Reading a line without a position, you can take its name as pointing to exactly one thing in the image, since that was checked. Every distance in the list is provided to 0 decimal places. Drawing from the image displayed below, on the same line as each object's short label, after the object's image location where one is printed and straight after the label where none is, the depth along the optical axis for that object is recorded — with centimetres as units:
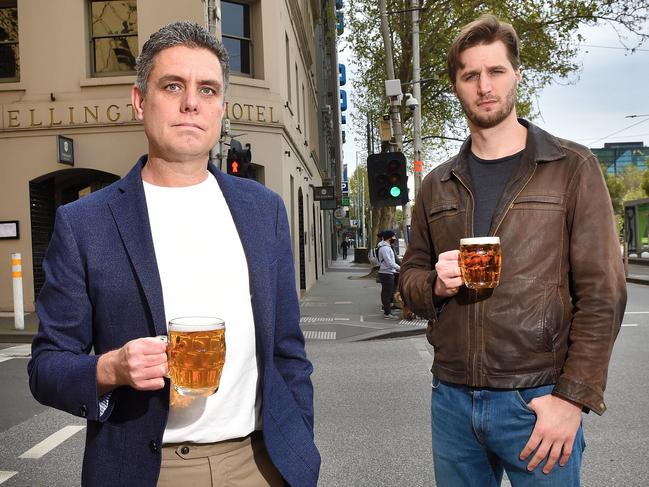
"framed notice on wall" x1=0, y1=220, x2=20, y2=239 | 1452
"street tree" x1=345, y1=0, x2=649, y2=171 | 2438
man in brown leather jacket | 198
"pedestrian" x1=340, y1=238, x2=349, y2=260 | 5701
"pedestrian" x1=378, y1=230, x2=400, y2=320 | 1372
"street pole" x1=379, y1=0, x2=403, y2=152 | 1724
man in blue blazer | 174
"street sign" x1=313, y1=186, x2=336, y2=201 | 2567
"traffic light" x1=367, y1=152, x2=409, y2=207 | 1065
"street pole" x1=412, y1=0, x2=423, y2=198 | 1844
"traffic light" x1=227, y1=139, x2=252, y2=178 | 992
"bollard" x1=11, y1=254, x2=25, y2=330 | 1142
